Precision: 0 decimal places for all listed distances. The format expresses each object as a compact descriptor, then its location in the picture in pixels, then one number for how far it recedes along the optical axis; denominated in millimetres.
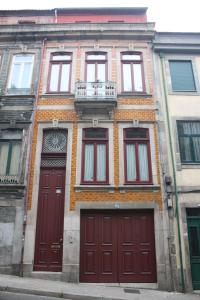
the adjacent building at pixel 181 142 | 9953
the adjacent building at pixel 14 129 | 10062
